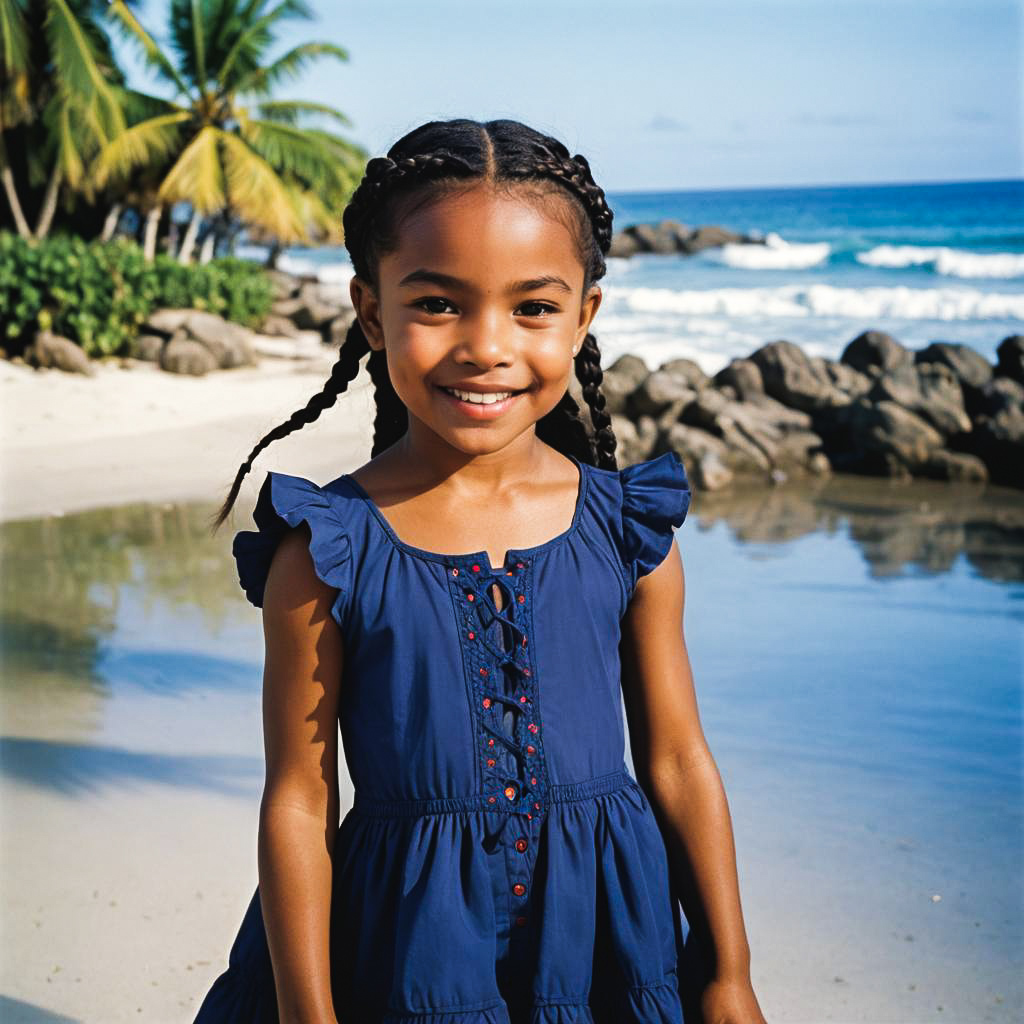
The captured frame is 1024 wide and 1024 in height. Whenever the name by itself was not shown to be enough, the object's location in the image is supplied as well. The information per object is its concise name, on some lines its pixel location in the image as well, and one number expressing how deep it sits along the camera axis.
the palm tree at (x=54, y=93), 18.16
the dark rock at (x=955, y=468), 10.55
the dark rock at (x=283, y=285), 21.73
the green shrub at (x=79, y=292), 14.87
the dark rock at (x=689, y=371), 13.01
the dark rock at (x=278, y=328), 19.28
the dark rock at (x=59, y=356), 14.15
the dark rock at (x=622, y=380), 12.21
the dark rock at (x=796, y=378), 12.27
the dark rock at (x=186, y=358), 14.96
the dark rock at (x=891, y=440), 10.77
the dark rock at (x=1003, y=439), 10.66
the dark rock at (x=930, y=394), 11.30
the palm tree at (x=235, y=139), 20.05
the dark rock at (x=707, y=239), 48.53
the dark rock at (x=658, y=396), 11.83
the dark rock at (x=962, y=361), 12.43
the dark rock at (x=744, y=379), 12.59
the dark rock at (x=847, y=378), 12.89
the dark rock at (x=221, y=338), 15.50
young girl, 1.66
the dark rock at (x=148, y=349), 15.32
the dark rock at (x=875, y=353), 13.80
